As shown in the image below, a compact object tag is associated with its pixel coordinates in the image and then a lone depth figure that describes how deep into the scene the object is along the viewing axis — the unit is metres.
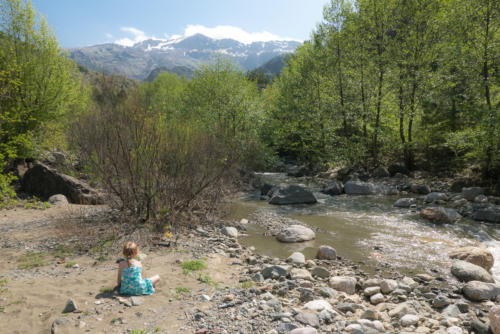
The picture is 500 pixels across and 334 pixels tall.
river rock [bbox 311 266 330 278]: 7.10
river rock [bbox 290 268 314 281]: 6.73
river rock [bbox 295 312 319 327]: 4.72
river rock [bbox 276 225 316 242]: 9.70
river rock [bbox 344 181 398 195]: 17.22
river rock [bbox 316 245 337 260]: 8.22
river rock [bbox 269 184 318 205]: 15.34
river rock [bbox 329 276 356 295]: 6.44
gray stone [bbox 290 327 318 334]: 4.30
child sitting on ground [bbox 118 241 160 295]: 5.46
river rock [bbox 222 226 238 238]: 9.91
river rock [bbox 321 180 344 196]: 17.66
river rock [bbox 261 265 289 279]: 6.74
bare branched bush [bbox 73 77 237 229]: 8.90
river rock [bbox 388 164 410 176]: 21.05
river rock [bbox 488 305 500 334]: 4.65
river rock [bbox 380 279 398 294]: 6.35
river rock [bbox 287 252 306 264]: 7.76
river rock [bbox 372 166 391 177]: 20.91
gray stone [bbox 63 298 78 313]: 4.78
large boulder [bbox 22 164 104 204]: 13.58
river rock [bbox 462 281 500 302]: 6.08
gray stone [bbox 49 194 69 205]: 12.85
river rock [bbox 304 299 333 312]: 5.25
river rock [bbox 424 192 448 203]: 14.53
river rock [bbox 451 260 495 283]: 6.80
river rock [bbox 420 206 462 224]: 11.44
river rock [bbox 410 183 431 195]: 16.48
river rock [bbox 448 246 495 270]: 7.57
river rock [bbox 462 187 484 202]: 14.46
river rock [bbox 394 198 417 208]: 14.05
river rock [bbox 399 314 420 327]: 5.01
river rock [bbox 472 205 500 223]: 11.41
